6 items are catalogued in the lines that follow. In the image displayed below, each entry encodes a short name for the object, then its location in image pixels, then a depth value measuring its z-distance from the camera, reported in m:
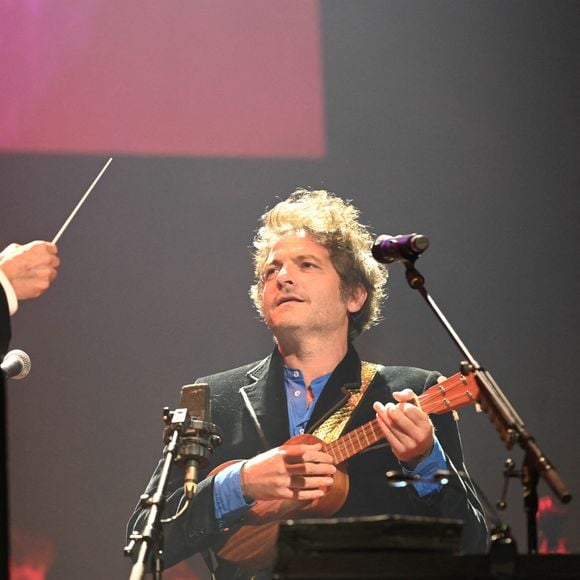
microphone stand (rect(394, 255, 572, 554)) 2.70
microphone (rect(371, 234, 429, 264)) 3.27
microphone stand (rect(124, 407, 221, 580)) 3.16
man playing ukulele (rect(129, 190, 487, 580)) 4.20
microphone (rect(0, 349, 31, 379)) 3.48
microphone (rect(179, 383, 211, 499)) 3.43
